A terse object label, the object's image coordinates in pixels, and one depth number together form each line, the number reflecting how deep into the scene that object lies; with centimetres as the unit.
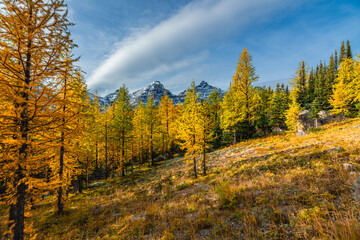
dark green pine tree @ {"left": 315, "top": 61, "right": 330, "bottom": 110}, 3669
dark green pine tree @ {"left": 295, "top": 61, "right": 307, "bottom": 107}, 4225
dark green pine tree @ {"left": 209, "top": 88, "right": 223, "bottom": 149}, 3904
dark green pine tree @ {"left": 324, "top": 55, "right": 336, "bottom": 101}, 3815
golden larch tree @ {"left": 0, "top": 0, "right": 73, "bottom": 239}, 491
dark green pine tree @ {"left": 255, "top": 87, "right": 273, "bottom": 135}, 3384
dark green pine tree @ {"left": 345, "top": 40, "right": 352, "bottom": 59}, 5756
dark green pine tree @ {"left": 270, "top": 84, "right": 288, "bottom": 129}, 3403
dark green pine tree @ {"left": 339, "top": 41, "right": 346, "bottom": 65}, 6255
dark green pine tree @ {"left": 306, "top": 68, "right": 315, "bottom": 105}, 4441
